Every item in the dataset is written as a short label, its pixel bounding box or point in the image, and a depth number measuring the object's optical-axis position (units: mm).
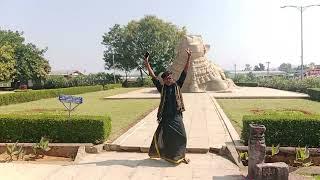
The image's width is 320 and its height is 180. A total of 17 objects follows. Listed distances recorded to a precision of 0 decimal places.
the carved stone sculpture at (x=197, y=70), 18562
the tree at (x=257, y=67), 108324
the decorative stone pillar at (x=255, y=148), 3990
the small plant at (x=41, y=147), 5387
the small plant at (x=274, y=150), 5039
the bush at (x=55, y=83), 35280
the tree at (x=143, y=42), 38421
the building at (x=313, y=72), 40978
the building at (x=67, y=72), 66470
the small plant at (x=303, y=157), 4903
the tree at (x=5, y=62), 23727
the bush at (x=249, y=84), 29479
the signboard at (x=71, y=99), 6806
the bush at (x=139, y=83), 35463
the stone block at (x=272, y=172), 3750
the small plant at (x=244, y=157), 5004
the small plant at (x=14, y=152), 5250
